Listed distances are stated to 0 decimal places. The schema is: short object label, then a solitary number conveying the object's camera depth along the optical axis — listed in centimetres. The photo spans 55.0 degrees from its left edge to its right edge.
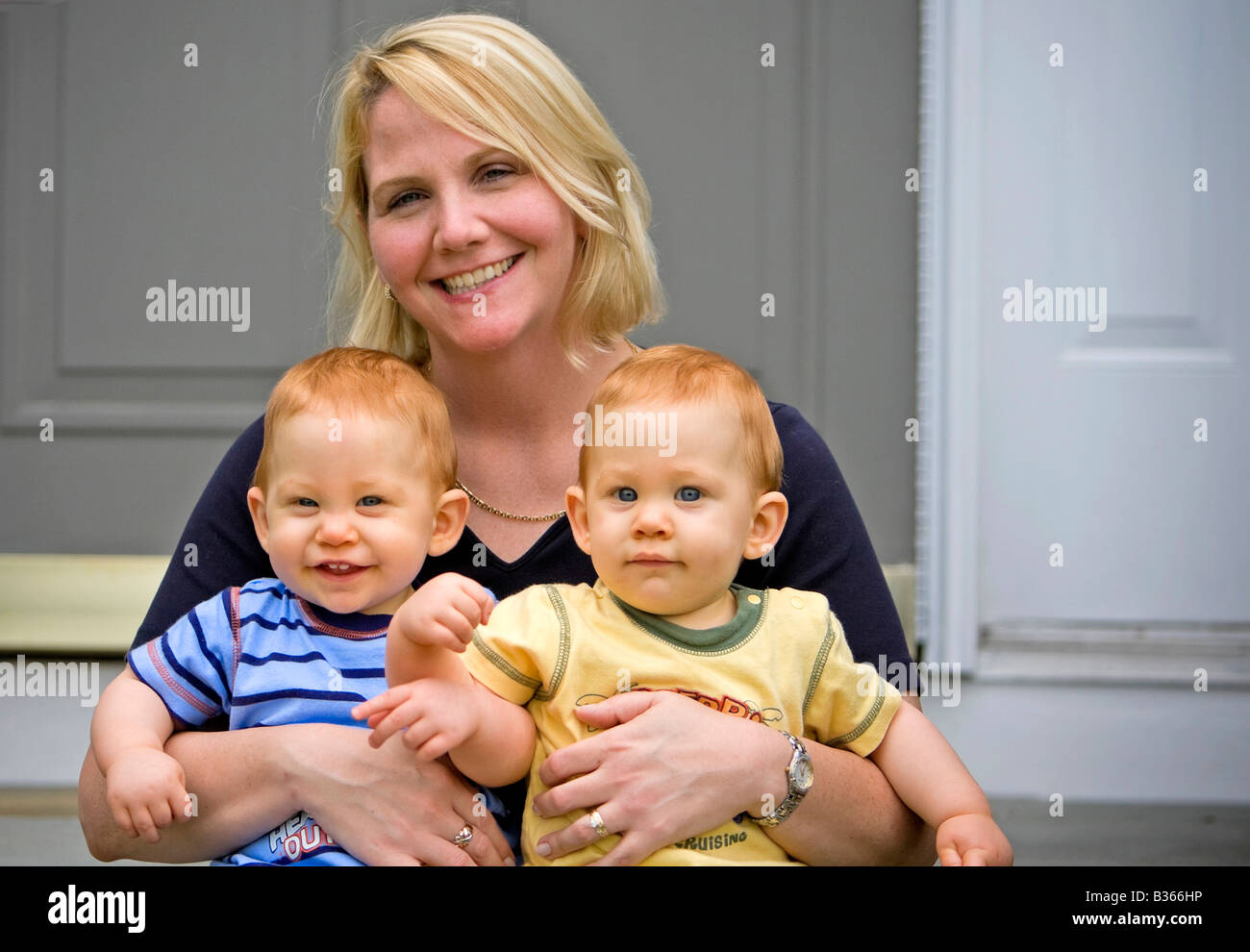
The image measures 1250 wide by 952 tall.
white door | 221
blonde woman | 110
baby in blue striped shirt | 113
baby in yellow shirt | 109
